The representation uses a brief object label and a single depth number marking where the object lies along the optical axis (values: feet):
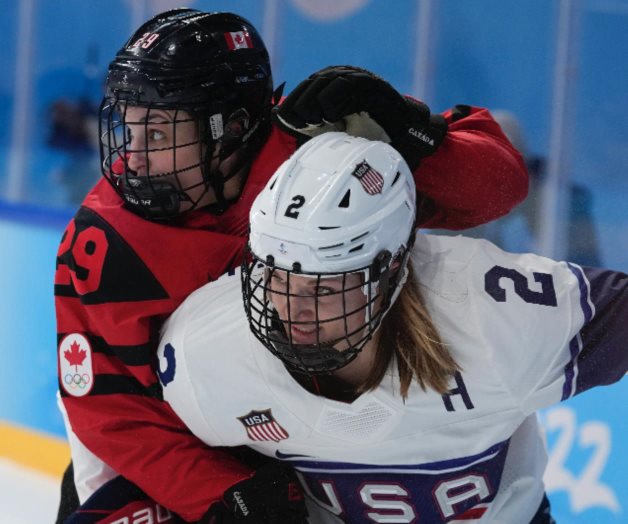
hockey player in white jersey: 27.28
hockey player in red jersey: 28.01
